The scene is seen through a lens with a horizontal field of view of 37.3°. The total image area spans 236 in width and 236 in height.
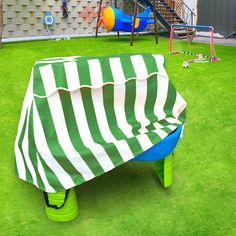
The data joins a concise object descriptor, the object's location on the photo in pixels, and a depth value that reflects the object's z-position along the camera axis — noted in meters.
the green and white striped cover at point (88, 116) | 2.71
